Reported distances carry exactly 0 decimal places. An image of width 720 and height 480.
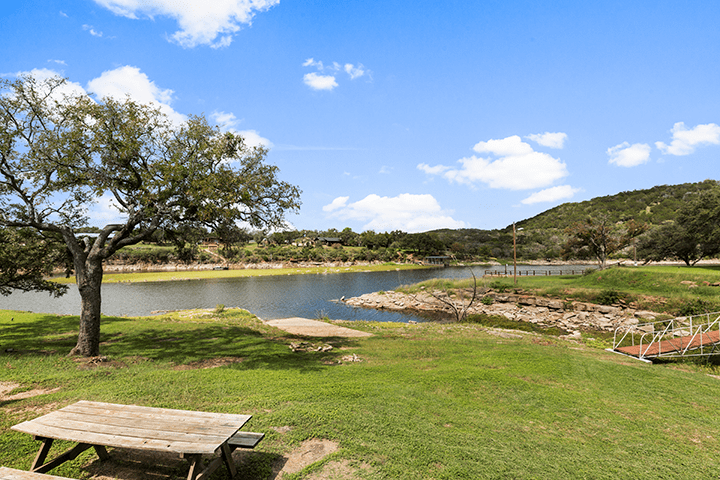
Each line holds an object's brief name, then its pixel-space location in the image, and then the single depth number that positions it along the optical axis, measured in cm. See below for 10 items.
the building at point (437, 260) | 12502
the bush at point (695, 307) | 2163
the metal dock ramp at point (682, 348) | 1193
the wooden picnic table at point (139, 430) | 367
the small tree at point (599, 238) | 4378
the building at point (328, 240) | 14510
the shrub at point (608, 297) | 2909
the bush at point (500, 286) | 3697
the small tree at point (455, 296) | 3403
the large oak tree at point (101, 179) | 992
